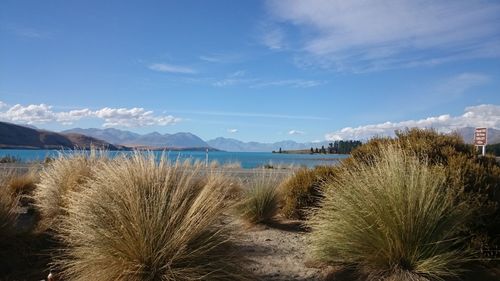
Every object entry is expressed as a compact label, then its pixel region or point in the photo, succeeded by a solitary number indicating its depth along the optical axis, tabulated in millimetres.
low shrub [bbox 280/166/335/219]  10941
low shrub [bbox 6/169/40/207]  12477
